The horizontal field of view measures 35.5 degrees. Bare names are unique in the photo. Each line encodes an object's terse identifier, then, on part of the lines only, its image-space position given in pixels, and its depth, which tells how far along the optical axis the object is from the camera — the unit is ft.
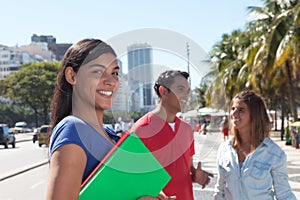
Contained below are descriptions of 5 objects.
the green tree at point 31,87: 218.38
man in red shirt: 6.75
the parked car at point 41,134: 102.12
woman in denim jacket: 10.49
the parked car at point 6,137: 101.67
